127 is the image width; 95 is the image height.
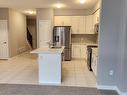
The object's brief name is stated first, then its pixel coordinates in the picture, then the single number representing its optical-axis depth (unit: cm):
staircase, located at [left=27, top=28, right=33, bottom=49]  859
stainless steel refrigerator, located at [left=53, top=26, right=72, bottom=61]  488
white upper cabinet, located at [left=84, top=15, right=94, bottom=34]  503
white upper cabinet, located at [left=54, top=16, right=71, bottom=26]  513
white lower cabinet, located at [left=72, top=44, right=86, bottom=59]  502
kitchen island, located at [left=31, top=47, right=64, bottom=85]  276
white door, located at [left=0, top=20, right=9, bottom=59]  508
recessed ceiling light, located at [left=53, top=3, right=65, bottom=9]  440
